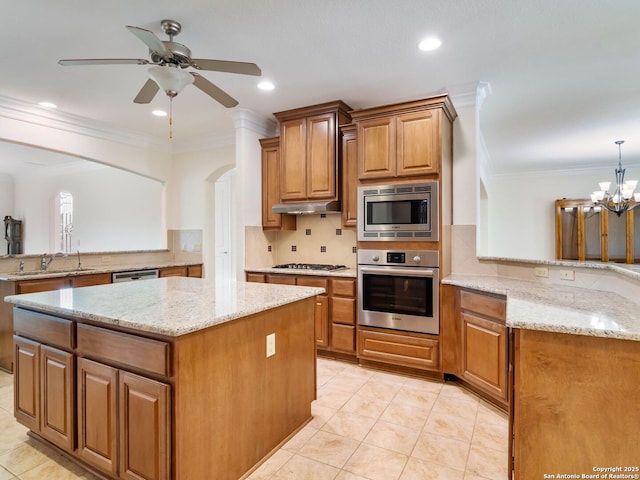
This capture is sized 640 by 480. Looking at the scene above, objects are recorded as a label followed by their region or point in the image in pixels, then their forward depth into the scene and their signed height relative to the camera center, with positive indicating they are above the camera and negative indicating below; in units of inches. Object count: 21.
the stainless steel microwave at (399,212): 119.6 +10.1
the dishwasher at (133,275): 155.9 -15.8
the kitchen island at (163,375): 58.0 -25.9
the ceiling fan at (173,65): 80.0 +41.2
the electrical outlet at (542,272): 105.0 -9.6
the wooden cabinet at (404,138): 118.6 +36.3
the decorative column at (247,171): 159.9 +32.5
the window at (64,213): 282.7 +23.4
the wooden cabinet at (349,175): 143.3 +26.9
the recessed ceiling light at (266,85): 126.7 +57.0
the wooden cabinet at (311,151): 145.3 +38.4
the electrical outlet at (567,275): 99.2 -9.9
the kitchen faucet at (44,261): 152.1 -8.7
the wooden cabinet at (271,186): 164.1 +26.2
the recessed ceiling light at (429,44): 98.0 +56.0
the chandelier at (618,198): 189.5 +23.9
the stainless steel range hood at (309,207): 144.5 +14.2
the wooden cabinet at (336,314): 135.2 -28.6
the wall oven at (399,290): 119.9 -17.6
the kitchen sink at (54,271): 145.7 -12.8
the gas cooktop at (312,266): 151.9 -11.4
